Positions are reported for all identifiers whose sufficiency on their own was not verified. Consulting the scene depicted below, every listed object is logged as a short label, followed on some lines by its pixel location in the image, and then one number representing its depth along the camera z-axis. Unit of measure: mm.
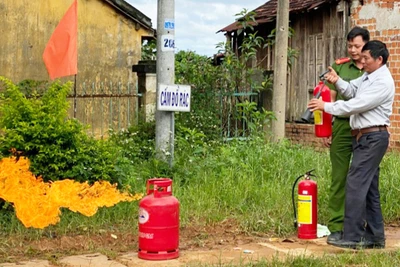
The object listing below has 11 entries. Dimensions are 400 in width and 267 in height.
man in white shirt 7098
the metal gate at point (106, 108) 13047
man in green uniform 7441
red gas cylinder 6469
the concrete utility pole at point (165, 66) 9617
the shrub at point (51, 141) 8023
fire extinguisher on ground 7531
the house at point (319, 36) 14070
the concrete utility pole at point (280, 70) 12773
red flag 10945
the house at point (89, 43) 15117
